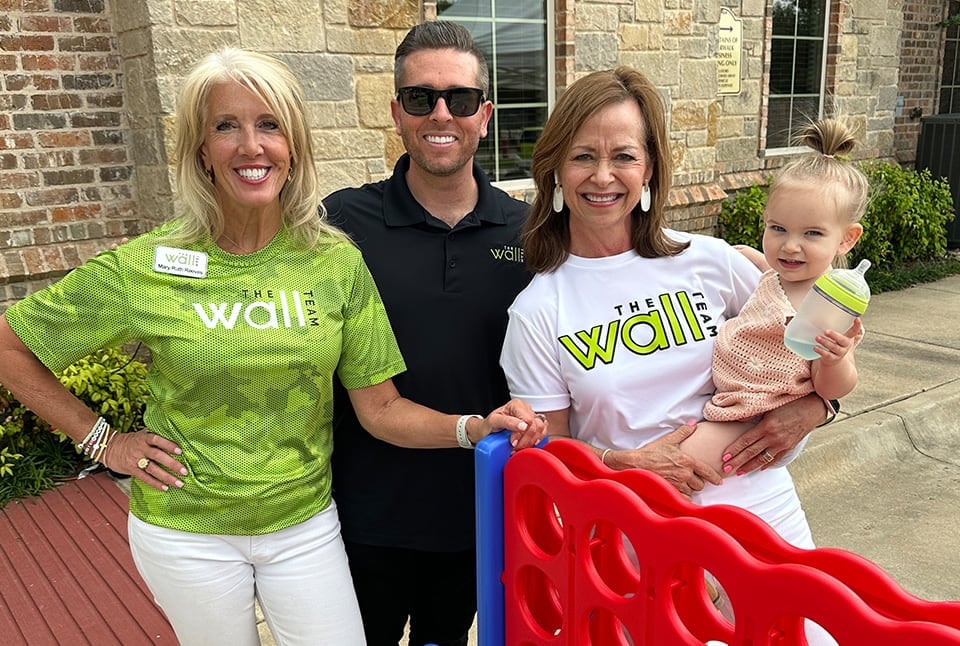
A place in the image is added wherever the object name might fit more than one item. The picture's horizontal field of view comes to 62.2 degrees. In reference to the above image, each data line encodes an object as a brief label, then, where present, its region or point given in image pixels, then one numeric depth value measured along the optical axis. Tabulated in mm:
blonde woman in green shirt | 1695
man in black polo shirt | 2014
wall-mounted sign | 7602
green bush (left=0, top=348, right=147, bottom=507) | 4023
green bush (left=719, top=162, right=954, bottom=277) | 7473
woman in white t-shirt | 1775
